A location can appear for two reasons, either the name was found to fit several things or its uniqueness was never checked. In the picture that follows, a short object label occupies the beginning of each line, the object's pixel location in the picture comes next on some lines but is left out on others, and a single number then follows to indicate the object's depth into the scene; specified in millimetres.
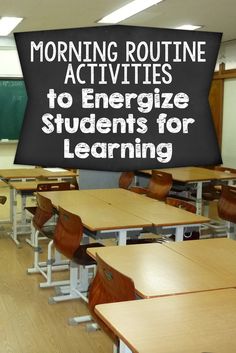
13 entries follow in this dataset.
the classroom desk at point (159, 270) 2041
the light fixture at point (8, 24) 6391
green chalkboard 8656
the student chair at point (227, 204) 4574
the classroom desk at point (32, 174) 5601
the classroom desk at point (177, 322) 1462
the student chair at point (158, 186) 5055
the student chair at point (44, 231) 3917
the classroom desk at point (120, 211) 3254
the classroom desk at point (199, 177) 5551
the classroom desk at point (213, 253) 2328
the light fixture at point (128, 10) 5281
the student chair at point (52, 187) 4797
